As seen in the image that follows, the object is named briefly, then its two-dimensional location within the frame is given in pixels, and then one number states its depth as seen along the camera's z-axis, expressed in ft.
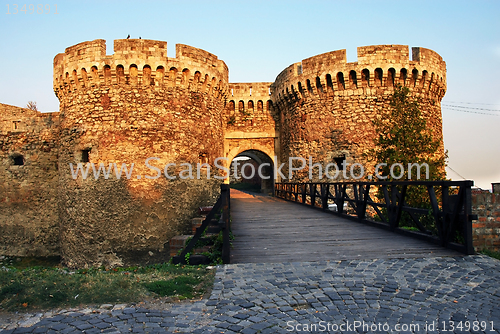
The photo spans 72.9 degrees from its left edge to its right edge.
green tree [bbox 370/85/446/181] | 31.27
